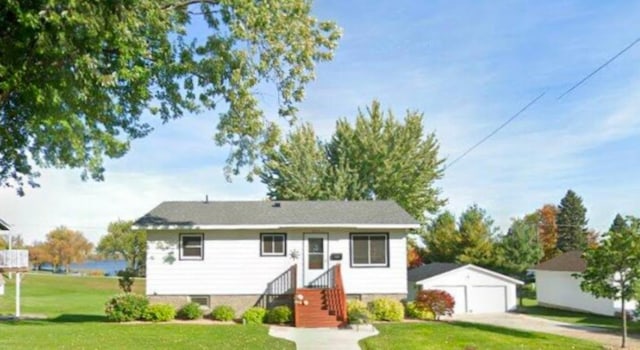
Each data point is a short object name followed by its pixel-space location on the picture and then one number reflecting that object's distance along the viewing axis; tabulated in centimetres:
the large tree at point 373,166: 3969
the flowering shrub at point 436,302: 2292
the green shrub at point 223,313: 2244
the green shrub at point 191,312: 2230
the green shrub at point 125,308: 2167
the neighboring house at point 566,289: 2786
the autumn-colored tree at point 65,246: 8419
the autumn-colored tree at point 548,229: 5612
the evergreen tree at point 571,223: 5547
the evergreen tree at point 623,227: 1740
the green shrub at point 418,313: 2291
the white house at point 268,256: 2347
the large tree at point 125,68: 920
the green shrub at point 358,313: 2002
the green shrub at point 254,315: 2173
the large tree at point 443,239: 3947
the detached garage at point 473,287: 2838
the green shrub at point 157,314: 2183
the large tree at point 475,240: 3825
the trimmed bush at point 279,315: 2152
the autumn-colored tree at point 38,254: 8194
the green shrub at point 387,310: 2220
